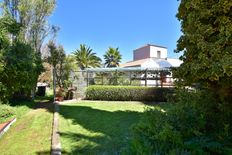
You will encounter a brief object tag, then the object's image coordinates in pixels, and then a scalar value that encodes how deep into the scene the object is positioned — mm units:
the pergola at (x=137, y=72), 11922
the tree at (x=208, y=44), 2929
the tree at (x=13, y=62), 7060
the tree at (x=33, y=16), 9510
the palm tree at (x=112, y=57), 28984
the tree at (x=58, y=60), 10577
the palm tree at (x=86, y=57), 26423
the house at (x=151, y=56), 19409
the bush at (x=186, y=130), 2256
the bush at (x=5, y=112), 5932
